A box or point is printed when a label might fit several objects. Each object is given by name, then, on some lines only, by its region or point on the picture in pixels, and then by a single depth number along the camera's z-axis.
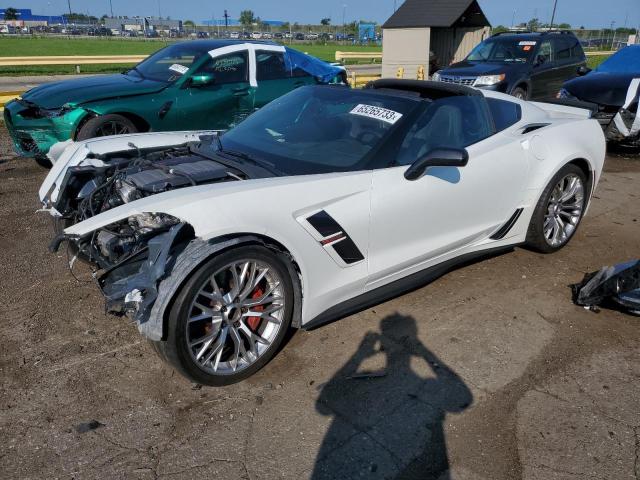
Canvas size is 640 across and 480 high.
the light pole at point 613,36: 48.81
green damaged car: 6.34
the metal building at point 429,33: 16.77
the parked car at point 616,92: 8.29
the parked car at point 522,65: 10.98
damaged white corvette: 2.70
